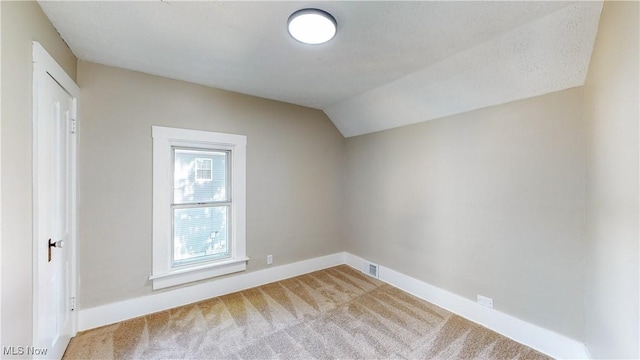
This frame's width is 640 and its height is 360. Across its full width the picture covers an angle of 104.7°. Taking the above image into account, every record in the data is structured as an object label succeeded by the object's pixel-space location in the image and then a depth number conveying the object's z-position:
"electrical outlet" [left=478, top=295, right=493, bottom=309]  2.28
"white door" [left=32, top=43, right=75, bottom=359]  1.46
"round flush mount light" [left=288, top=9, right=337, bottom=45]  1.51
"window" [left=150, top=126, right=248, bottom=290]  2.54
